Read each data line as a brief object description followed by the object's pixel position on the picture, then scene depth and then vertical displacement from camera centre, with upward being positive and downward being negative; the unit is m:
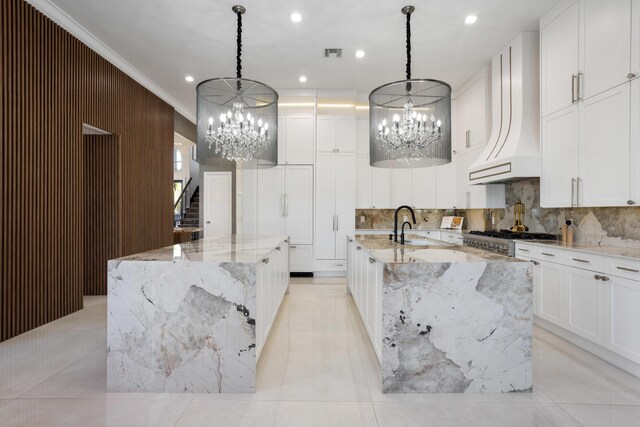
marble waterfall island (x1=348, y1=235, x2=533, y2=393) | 2.26 -0.76
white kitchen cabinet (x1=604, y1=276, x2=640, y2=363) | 2.45 -0.79
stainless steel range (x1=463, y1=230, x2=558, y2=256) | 3.98 -0.34
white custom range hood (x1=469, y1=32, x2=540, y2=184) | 4.01 +1.21
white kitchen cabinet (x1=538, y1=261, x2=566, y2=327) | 3.19 -0.80
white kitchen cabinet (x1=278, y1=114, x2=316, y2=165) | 6.28 +1.34
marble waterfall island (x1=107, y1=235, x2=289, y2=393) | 2.27 -0.76
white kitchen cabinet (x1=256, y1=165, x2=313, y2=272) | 6.29 +0.20
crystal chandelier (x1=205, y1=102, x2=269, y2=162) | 3.30 +0.75
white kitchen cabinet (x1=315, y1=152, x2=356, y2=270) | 6.29 +0.14
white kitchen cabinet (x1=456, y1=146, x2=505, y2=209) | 5.28 +0.33
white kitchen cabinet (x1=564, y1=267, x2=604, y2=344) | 2.76 -0.78
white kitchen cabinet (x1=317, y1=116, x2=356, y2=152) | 6.29 +1.41
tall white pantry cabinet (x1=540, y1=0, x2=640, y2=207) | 2.82 +1.02
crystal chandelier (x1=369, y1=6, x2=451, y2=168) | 3.02 +0.82
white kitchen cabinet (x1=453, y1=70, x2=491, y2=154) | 5.19 +1.61
